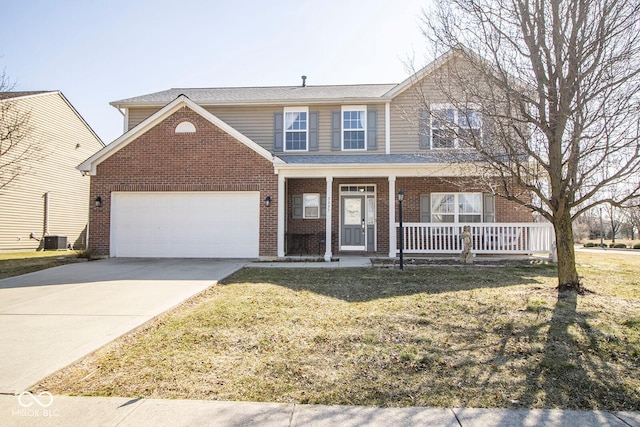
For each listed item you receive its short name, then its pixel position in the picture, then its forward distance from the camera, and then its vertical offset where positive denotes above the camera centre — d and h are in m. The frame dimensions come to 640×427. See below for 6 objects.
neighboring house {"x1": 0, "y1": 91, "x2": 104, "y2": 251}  15.33 +2.41
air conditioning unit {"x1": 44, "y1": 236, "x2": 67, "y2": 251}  17.19 -0.74
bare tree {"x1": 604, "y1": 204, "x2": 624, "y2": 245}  36.31 +1.01
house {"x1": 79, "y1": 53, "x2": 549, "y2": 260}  11.59 +1.12
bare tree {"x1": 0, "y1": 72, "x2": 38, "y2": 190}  12.77 +3.45
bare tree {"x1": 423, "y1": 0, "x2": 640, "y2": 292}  5.70 +2.20
